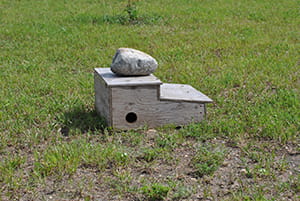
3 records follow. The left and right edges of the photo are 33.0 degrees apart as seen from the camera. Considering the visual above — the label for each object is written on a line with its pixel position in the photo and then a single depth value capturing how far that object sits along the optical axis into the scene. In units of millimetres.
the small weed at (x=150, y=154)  4414
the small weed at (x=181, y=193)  3723
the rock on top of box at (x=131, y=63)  5145
